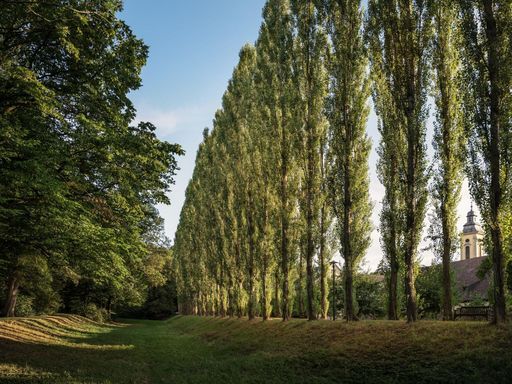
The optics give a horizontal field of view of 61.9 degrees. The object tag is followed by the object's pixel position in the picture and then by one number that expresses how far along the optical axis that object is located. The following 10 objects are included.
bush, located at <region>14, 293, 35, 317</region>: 40.86
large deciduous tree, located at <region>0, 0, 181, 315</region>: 12.68
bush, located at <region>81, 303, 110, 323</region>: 56.47
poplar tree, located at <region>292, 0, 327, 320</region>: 24.72
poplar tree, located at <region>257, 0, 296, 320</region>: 26.84
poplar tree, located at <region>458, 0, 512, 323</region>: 13.04
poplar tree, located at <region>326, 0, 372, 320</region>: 21.28
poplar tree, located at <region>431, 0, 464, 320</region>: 19.02
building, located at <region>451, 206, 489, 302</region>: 43.69
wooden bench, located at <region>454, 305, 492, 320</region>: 17.51
